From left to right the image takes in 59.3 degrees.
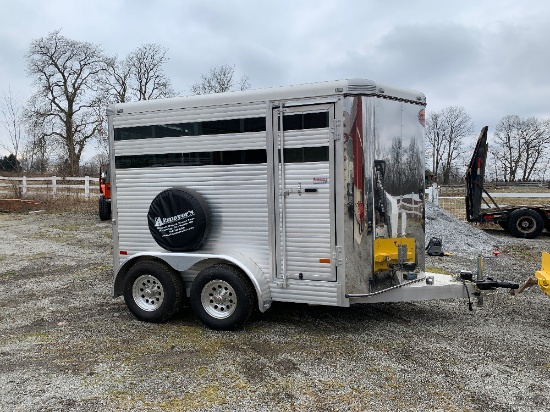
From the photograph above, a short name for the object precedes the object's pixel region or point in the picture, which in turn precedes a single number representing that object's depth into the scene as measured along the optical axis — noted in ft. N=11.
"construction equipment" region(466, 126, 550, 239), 42.18
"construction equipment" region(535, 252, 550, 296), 16.83
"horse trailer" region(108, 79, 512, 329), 16.46
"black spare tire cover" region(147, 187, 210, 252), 17.99
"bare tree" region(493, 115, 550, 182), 160.97
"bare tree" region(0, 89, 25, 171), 84.05
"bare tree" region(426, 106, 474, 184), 183.52
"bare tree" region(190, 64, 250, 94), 99.04
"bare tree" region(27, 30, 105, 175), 99.71
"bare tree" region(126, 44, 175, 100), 107.14
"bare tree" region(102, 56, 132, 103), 104.63
